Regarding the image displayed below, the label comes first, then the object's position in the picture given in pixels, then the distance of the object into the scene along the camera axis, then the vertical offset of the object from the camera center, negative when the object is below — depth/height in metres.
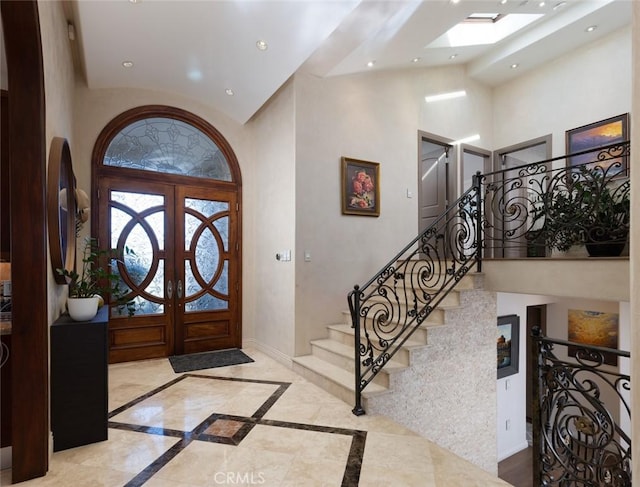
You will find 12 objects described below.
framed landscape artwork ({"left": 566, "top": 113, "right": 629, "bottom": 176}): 4.82 +1.49
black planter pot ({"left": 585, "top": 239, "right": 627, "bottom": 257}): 3.16 -0.09
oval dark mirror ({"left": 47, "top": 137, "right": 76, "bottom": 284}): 2.37 +0.25
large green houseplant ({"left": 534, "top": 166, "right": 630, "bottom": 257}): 3.24 +0.20
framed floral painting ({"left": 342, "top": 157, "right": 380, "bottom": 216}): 4.60 +0.70
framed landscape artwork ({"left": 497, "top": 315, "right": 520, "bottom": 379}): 5.73 -1.77
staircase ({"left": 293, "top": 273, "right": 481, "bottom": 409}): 3.30 -1.25
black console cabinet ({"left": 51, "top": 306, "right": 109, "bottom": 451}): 2.40 -1.01
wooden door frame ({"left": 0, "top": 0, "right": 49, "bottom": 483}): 2.05 -0.08
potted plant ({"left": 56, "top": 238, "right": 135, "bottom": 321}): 2.53 -0.41
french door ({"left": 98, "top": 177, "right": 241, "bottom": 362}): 4.53 -0.36
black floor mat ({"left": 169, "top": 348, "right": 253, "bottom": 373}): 4.33 -1.59
